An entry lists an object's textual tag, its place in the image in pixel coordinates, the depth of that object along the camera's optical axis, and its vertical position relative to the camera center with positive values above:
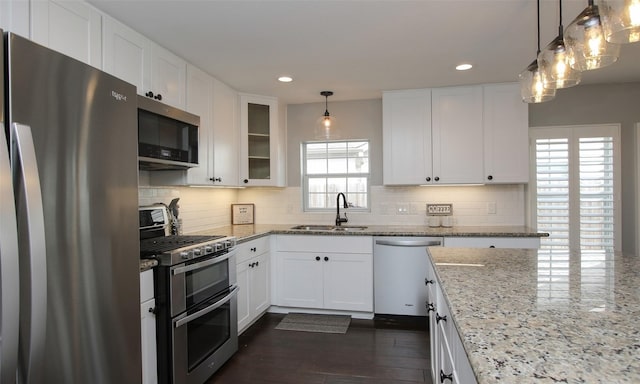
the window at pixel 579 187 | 3.72 +0.02
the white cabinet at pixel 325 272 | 3.60 -0.80
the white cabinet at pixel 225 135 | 3.38 +0.55
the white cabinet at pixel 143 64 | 2.18 +0.85
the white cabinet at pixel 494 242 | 3.34 -0.47
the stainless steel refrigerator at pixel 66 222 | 1.18 -0.10
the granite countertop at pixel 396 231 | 3.37 -0.39
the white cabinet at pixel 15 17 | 1.55 +0.76
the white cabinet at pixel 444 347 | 1.08 -0.58
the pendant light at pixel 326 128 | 3.66 +0.62
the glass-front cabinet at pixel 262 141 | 3.99 +0.55
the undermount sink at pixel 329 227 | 4.03 -0.40
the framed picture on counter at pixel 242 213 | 4.26 -0.25
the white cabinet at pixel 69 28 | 1.72 +0.83
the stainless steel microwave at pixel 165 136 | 2.28 +0.38
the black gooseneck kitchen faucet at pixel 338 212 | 4.10 -0.23
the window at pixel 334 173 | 4.34 +0.21
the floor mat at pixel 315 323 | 3.36 -1.24
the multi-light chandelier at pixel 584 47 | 1.16 +0.53
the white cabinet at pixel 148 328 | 1.94 -0.72
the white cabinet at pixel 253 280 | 3.12 -0.80
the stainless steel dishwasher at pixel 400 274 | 3.52 -0.80
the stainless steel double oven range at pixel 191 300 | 2.07 -0.68
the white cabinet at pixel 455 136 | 3.63 +0.54
